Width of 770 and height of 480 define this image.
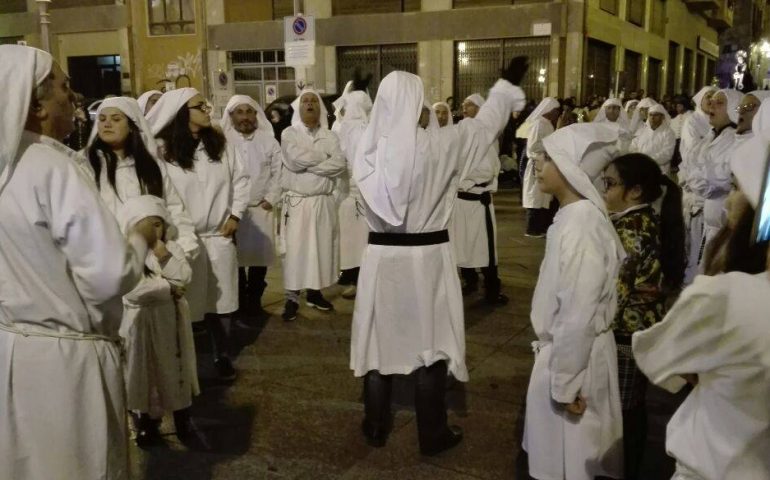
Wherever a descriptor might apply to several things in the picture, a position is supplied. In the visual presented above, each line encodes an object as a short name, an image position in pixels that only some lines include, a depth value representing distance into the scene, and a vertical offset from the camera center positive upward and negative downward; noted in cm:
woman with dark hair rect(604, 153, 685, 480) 336 -64
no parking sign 1137 +121
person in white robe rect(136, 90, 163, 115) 776 +20
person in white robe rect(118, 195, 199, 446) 400 -128
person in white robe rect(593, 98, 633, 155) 1149 +1
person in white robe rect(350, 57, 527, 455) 391 -90
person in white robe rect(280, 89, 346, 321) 679 -85
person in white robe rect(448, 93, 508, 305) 718 -114
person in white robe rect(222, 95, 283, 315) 681 -70
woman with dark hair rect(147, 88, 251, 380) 500 -54
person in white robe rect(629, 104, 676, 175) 1002 -37
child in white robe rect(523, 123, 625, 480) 293 -89
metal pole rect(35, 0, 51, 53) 1224 +164
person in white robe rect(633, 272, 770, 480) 169 -64
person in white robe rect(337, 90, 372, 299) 777 -131
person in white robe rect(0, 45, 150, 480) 229 -56
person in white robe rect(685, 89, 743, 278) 580 -50
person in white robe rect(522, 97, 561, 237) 993 -96
